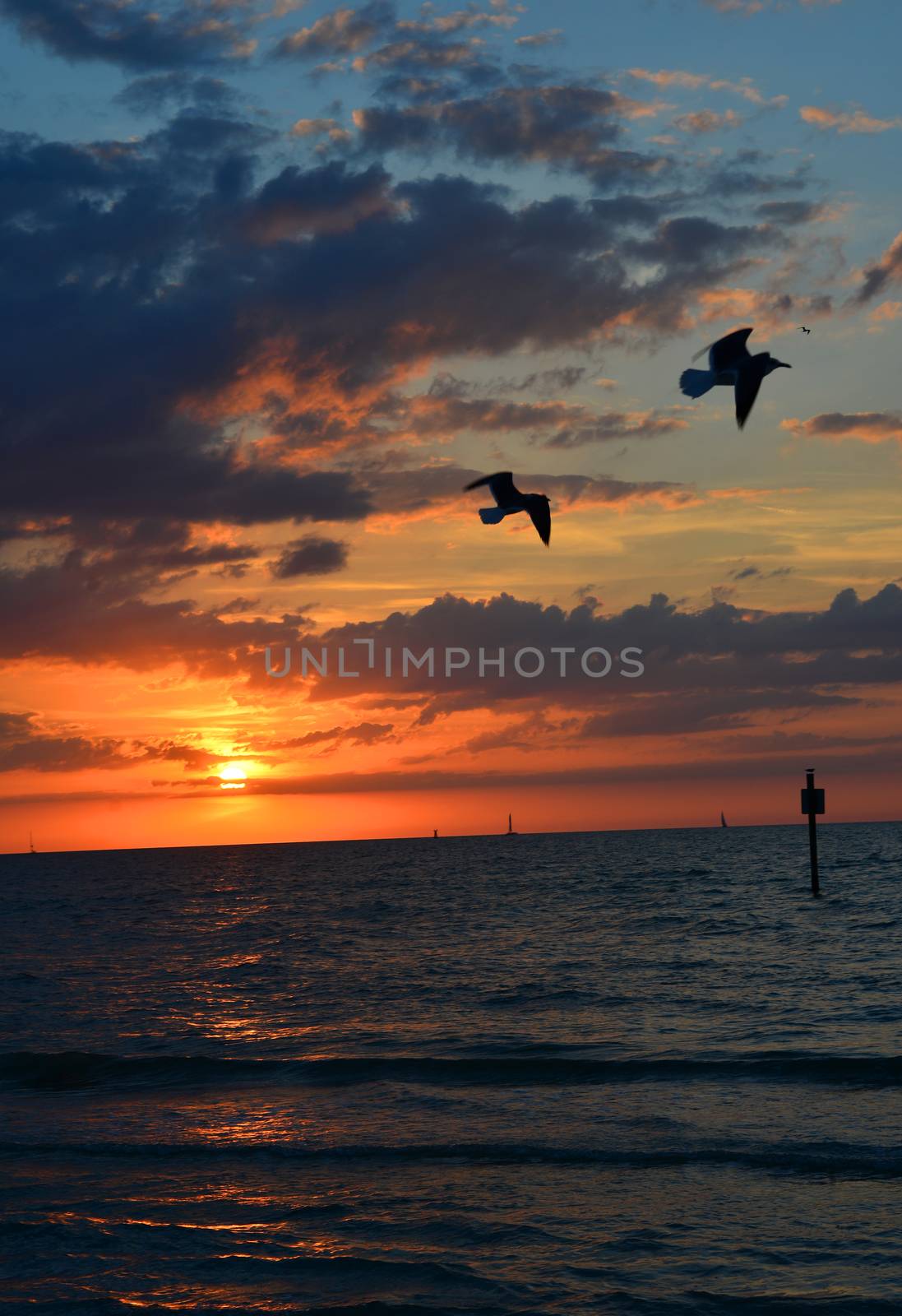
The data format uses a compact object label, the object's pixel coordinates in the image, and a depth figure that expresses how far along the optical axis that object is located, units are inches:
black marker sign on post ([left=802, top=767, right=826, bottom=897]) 2244.1
